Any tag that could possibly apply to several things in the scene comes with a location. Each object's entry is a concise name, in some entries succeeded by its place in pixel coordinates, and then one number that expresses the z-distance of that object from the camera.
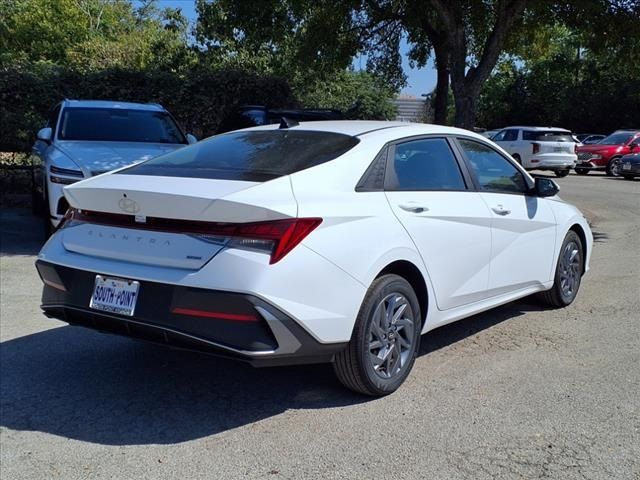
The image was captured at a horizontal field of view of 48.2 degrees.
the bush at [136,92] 13.73
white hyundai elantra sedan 3.71
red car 25.25
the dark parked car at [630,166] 22.98
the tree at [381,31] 12.38
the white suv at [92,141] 8.41
